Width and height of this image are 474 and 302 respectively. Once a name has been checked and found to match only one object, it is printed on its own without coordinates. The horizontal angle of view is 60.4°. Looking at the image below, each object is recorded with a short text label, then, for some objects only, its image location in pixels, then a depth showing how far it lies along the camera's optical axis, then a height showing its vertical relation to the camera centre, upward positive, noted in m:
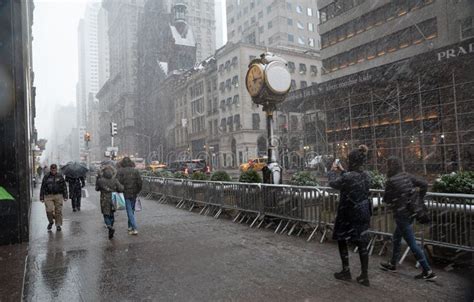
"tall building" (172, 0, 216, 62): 131.00 +46.44
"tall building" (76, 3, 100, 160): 182.45 +9.84
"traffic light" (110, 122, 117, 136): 28.79 +2.76
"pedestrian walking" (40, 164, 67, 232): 10.66 -0.64
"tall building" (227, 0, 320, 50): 81.75 +28.74
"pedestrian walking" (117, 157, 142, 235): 9.73 -0.49
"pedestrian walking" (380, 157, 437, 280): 5.64 -0.63
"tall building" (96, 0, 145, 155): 124.94 +30.89
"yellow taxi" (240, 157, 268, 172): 38.33 -0.14
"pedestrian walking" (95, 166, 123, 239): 9.44 -0.52
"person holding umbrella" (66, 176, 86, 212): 15.09 -0.85
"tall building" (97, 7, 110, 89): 197.32 +61.24
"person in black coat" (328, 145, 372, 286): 5.55 -0.76
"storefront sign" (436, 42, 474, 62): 20.92 +5.36
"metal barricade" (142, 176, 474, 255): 6.11 -1.08
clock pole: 10.57 +1.84
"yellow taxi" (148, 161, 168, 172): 44.99 -0.12
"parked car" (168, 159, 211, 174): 36.87 -0.10
